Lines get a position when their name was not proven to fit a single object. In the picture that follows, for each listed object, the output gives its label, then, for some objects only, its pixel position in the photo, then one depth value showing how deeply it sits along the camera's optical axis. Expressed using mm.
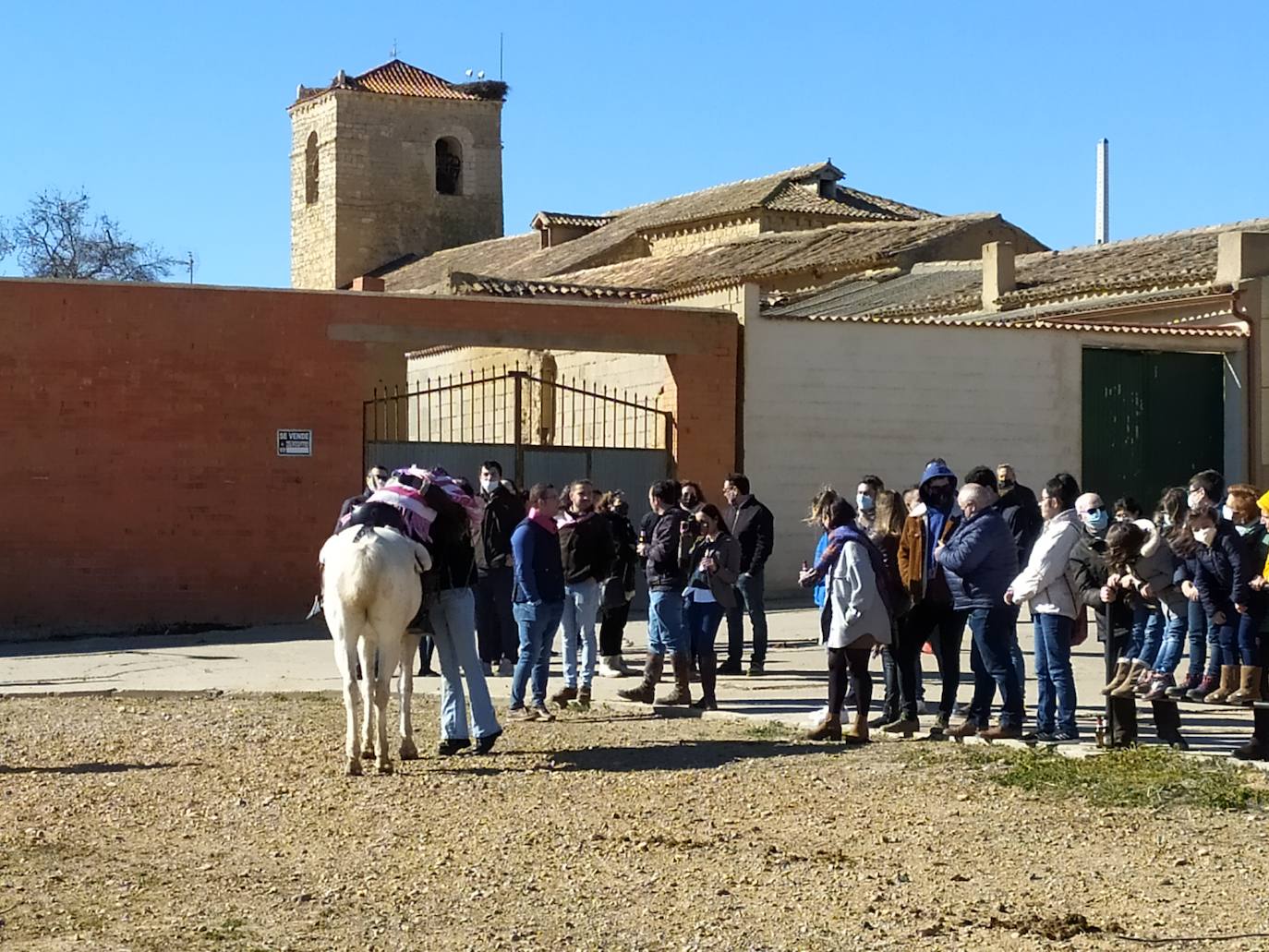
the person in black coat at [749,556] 16453
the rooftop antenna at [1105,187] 70125
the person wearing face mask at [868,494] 15234
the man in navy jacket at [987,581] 11922
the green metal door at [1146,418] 25906
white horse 11117
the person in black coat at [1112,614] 11500
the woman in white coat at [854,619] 12023
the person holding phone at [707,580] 14094
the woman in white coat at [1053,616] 11859
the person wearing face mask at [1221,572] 12305
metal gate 22438
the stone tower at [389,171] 63781
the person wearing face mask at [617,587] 15383
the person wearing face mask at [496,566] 15297
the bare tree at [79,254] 61344
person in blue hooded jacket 12281
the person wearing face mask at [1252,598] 11508
